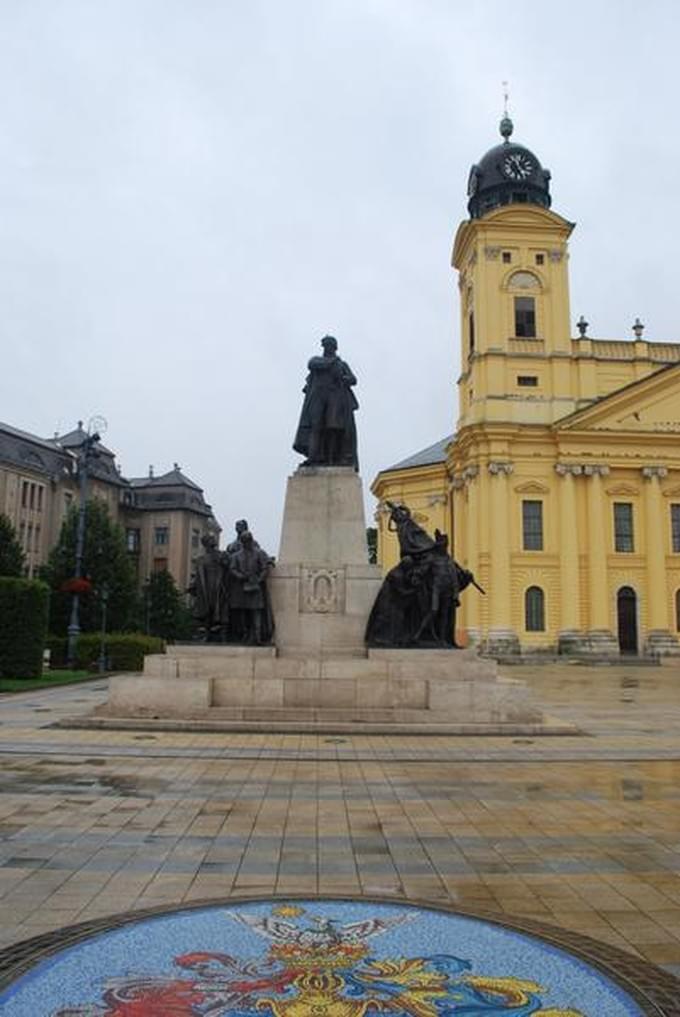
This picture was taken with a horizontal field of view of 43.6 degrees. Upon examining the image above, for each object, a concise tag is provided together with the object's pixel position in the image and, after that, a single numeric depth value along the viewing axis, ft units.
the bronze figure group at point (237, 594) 55.47
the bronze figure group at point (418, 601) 55.88
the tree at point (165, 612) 199.72
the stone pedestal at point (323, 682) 50.70
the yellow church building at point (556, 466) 171.32
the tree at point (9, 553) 144.77
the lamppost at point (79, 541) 107.65
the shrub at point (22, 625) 89.81
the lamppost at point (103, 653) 116.26
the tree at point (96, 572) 151.23
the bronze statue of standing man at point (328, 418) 61.77
